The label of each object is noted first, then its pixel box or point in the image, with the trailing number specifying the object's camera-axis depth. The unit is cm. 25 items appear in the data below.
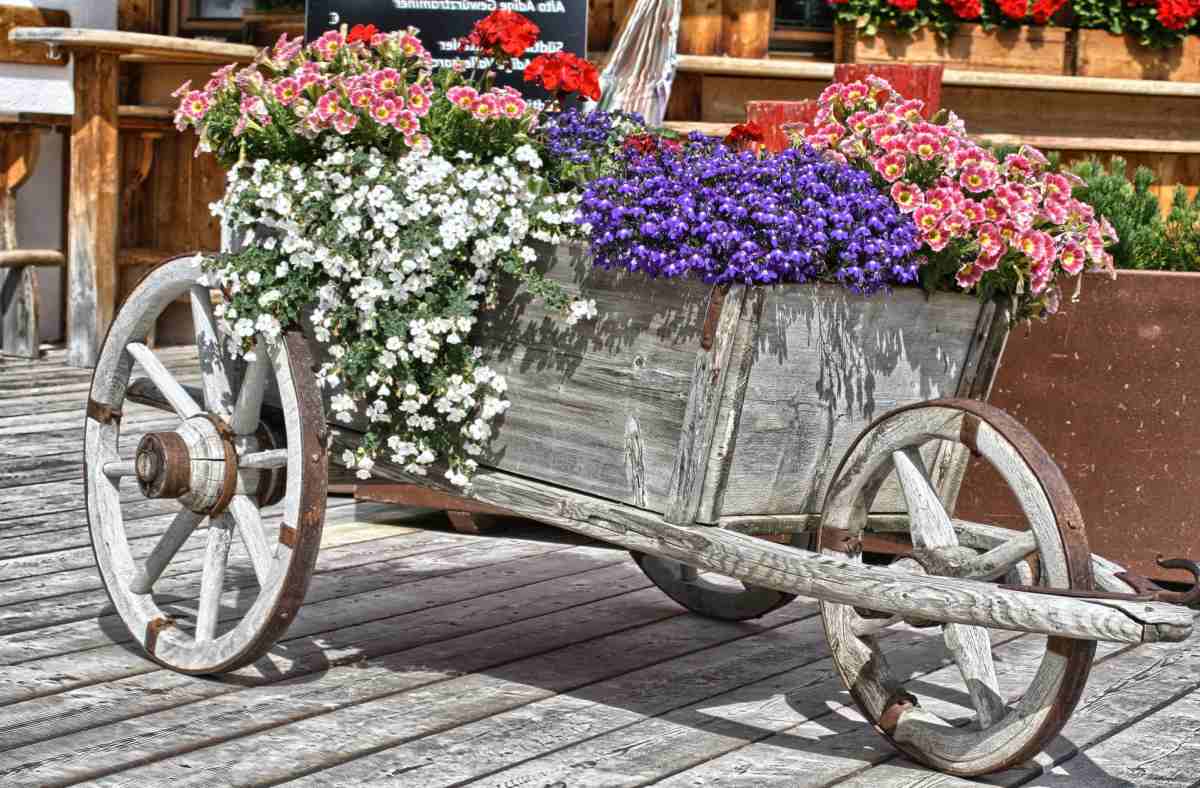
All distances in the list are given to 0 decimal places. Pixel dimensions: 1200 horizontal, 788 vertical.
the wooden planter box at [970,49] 731
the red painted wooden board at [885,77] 443
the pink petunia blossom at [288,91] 310
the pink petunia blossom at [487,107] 305
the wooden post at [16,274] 788
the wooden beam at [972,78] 712
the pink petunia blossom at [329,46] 321
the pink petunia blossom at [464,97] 306
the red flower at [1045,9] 729
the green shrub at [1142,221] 445
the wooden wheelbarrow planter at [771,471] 265
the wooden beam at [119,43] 714
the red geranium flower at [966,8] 724
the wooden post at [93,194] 752
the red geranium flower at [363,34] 327
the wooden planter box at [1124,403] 418
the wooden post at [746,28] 723
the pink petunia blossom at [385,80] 305
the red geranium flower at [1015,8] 726
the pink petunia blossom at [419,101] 305
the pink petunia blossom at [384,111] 302
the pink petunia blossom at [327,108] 305
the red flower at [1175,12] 737
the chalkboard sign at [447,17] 679
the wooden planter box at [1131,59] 748
